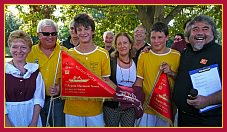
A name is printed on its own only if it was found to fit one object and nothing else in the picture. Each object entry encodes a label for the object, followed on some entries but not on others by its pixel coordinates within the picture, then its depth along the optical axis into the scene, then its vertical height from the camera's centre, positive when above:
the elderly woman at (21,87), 1.94 -0.24
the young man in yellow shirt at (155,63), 2.17 +0.02
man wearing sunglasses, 2.17 +0.00
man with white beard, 1.87 -0.05
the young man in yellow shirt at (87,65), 2.12 +0.00
